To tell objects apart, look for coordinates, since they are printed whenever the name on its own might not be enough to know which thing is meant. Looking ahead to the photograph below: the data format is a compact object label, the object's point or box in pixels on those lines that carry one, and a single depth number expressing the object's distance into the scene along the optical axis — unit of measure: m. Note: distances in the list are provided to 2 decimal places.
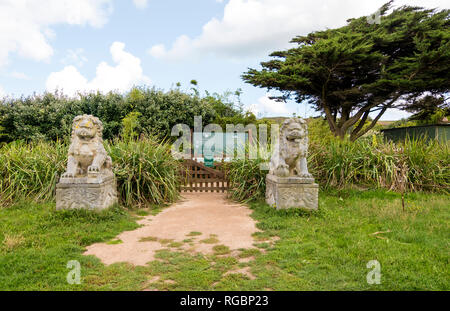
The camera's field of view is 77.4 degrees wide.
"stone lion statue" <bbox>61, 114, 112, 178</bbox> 4.40
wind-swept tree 10.05
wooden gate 7.17
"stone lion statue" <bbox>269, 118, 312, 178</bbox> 4.68
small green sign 7.39
